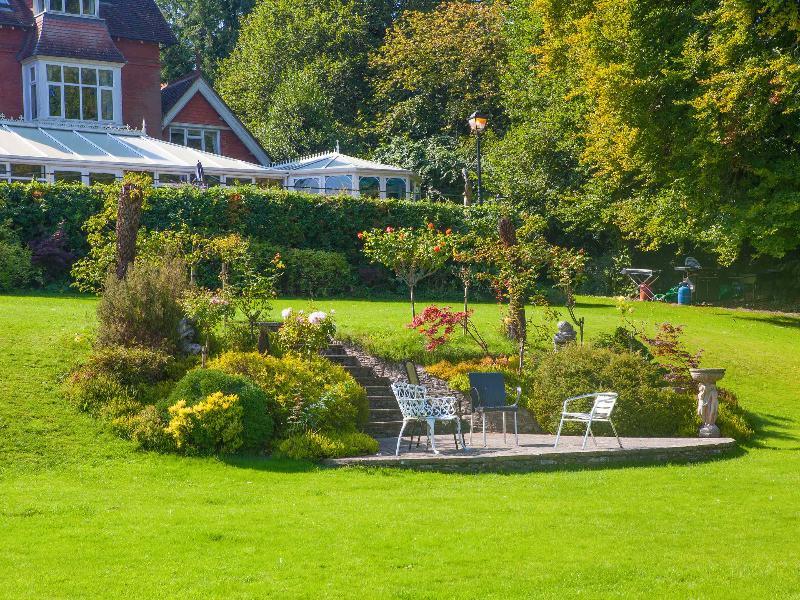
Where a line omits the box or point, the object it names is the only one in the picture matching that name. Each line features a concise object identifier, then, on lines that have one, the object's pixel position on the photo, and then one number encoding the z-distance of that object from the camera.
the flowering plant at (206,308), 16.53
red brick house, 32.28
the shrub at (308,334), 17.20
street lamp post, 28.11
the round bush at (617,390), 17.25
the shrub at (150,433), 13.73
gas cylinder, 33.00
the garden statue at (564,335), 19.05
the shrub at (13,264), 23.16
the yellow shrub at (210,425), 13.82
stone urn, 16.95
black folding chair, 16.16
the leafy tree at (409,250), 20.39
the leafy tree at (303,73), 46.97
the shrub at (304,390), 14.91
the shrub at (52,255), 23.95
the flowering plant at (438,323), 18.72
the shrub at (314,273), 26.77
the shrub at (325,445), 14.09
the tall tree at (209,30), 59.44
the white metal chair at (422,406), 14.59
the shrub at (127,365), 15.27
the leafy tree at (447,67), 44.62
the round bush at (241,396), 14.18
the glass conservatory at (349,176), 37.34
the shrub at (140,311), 16.05
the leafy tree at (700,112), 26.16
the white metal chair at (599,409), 15.46
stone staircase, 16.48
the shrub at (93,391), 14.59
